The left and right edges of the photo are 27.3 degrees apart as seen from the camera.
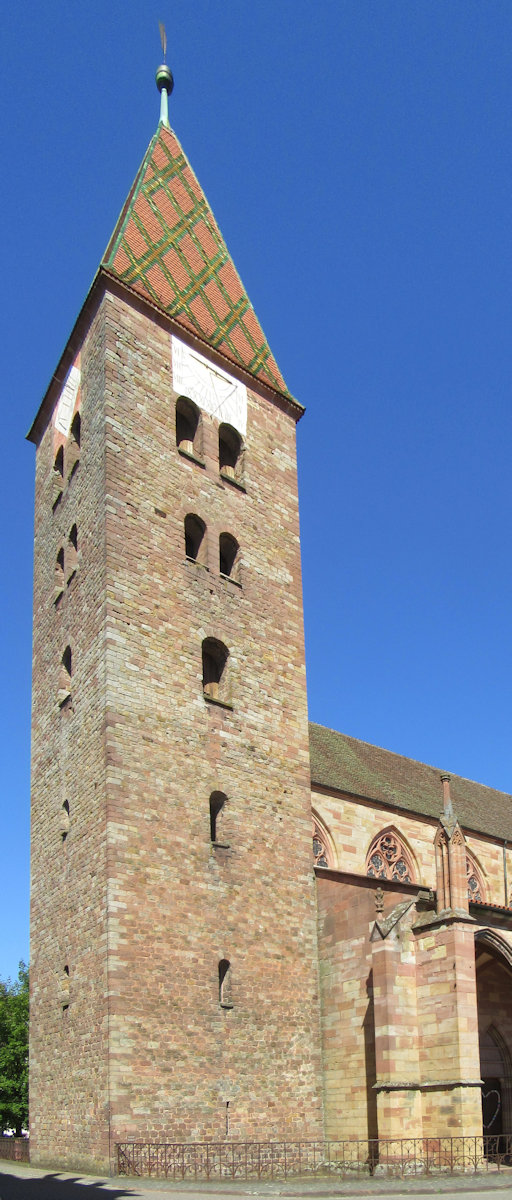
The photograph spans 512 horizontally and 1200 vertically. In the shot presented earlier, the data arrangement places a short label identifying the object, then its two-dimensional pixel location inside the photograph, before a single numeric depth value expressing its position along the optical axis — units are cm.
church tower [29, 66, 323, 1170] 1551
